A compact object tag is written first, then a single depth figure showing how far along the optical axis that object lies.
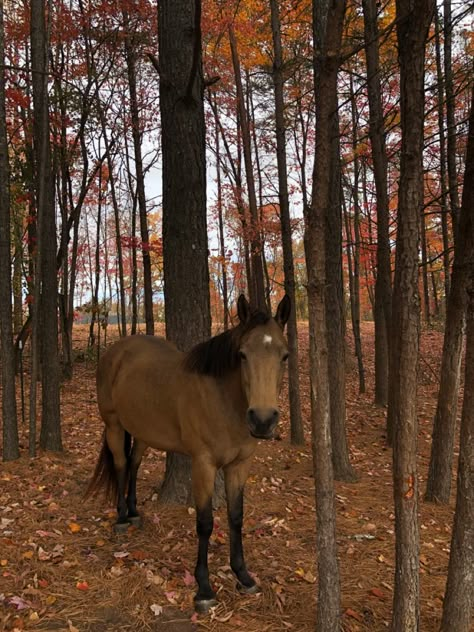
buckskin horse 2.96
